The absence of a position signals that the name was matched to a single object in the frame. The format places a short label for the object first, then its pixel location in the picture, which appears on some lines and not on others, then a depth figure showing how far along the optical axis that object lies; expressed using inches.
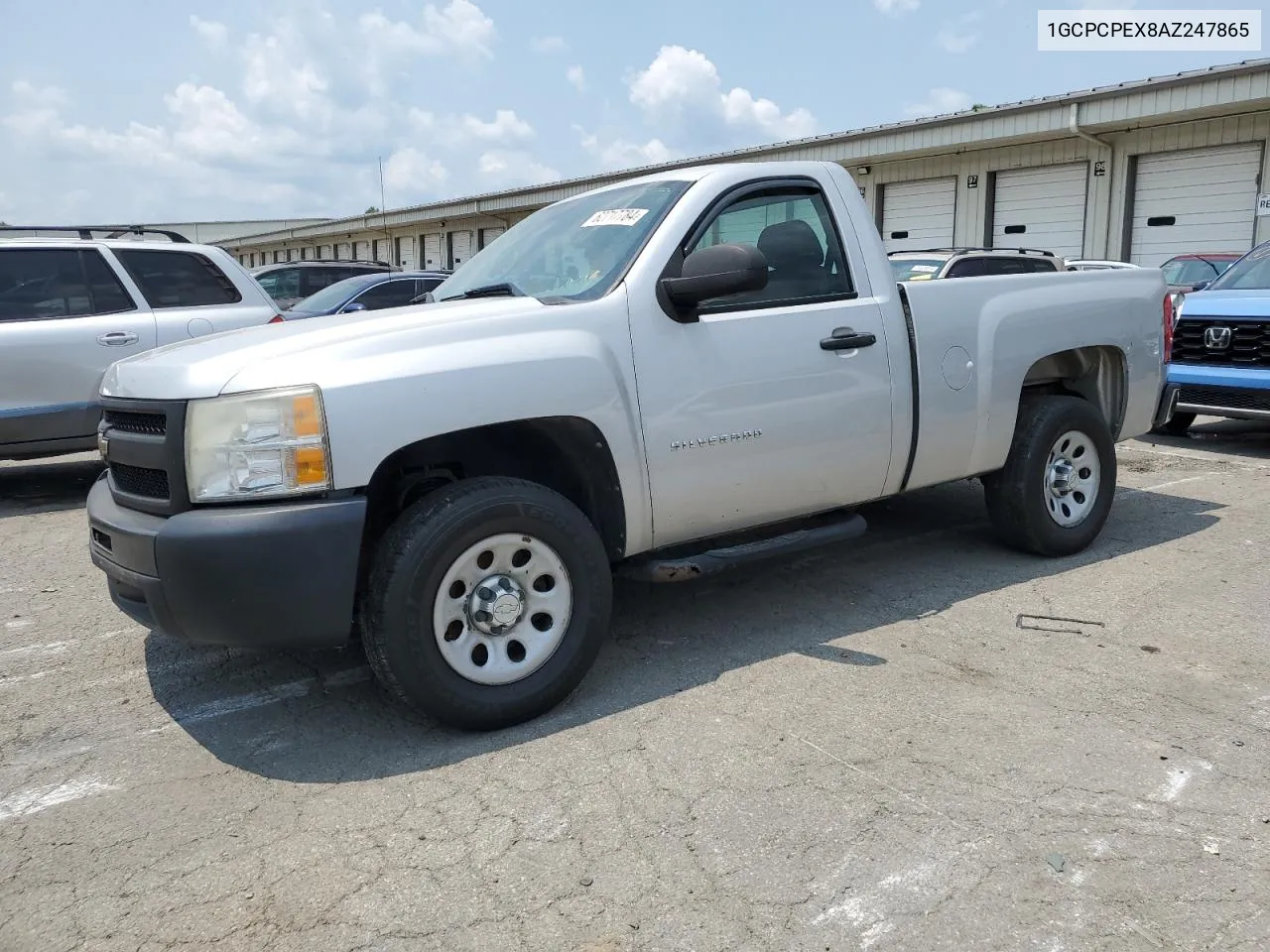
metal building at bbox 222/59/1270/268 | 619.8
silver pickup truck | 128.6
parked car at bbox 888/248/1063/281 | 384.5
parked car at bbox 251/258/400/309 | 629.9
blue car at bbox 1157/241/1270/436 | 333.7
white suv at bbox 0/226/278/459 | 283.7
